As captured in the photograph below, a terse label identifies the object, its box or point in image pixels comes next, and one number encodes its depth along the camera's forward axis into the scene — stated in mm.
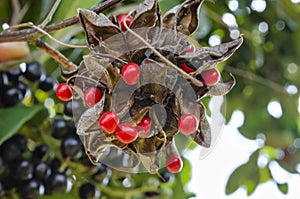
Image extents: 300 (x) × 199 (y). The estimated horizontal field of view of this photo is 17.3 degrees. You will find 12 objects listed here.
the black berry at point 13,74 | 601
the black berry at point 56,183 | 607
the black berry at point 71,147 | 590
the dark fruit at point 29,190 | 593
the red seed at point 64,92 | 393
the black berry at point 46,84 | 622
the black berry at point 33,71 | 596
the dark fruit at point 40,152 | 616
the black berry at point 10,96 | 588
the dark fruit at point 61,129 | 597
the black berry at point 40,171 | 606
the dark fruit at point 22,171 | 591
